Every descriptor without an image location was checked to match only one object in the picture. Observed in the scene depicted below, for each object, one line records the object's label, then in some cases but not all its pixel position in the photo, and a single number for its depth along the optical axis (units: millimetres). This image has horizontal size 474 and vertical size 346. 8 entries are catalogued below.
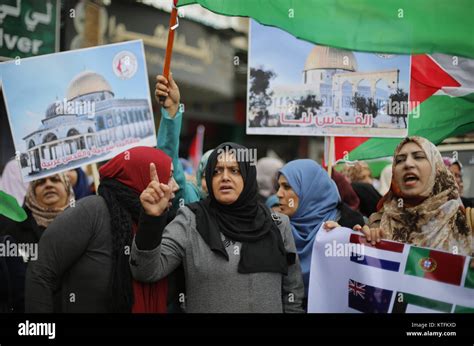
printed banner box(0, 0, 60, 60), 2902
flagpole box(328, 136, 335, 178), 3205
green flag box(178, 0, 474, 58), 3023
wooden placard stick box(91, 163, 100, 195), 3462
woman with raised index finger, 2541
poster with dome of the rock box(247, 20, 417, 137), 3078
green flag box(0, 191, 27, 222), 2939
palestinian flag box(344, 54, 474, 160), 3080
